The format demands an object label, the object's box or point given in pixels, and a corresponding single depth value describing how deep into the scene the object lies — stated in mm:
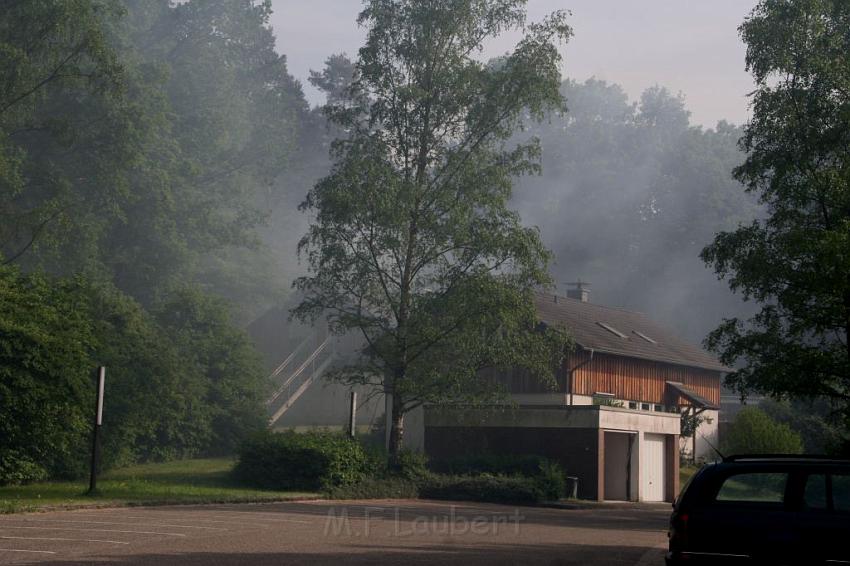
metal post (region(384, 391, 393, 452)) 42031
